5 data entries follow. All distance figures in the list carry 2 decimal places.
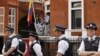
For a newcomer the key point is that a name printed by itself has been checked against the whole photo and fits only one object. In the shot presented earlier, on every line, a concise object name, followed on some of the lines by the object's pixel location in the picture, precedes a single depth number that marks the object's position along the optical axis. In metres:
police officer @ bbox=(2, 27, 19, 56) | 13.26
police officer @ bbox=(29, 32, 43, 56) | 11.01
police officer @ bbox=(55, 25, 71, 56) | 10.33
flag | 16.84
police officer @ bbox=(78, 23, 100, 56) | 9.12
